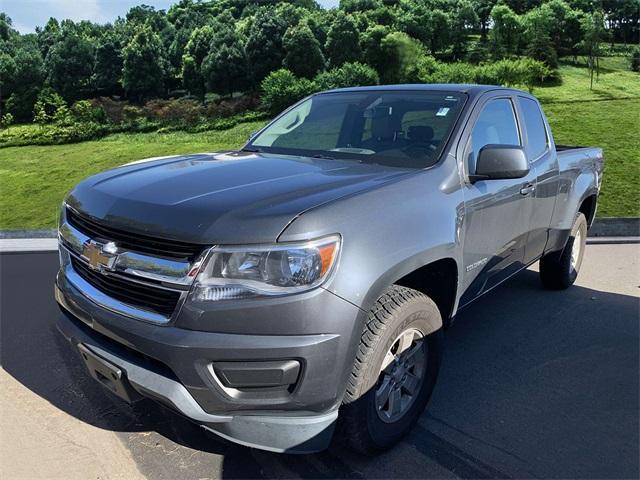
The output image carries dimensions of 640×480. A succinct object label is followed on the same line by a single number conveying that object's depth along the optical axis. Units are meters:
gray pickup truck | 2.17
